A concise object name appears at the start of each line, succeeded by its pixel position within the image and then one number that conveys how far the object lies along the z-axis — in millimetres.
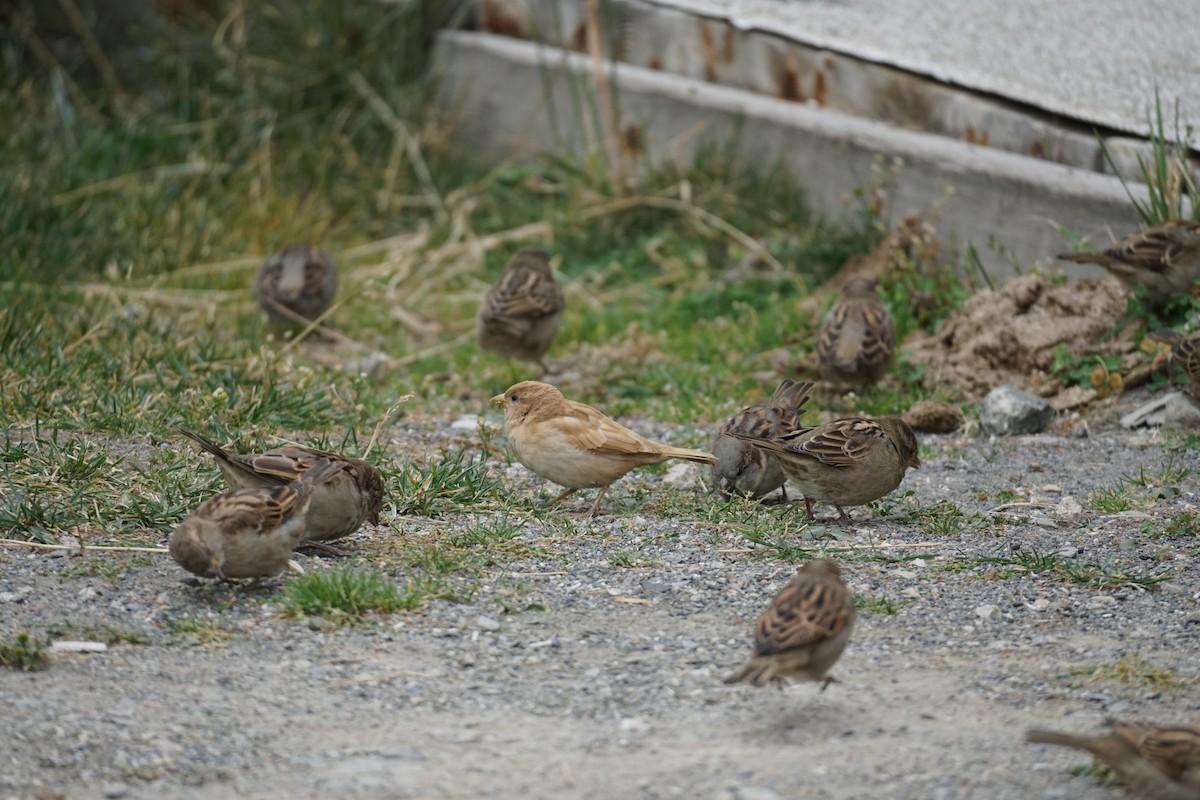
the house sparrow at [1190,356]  14672
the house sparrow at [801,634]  8687
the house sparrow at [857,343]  16578
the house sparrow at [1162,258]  15703
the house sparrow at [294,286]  19797
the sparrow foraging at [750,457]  13414
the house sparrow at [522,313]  18094
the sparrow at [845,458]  12609
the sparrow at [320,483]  11352
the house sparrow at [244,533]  10359
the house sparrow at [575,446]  13086
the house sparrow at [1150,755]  7574
